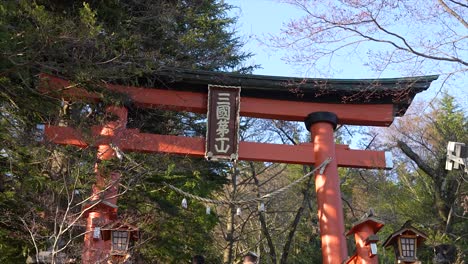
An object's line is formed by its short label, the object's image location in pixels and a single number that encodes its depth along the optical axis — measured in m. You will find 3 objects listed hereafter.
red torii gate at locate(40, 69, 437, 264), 8.45
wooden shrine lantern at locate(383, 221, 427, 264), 7.83
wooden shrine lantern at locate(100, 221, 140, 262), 7.66
